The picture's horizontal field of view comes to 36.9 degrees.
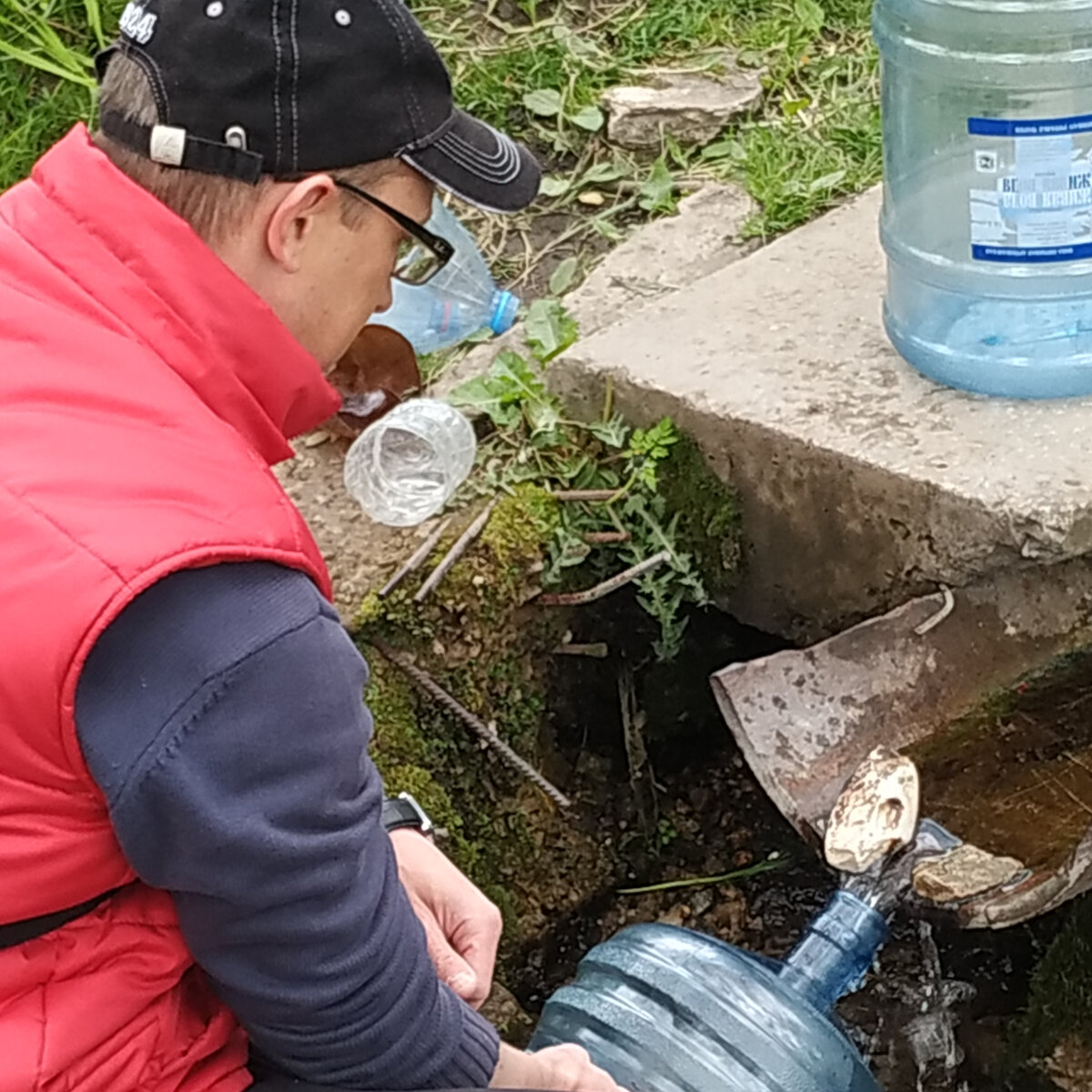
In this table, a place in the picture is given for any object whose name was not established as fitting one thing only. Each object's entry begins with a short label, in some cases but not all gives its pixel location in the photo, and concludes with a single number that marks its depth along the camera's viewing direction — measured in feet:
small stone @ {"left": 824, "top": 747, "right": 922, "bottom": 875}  7.26
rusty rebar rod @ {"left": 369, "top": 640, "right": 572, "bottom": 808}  8.24
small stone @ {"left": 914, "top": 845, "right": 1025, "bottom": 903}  7.36
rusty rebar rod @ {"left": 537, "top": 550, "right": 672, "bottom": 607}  8.64
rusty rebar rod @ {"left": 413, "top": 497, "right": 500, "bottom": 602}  8.24
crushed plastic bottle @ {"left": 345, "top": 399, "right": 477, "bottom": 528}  8.78
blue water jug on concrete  7.72
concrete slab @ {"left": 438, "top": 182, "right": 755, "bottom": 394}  10.23
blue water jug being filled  7.23
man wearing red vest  4.18
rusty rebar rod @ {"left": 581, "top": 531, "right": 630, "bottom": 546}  8.72
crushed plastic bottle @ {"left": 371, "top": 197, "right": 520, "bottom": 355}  9.86
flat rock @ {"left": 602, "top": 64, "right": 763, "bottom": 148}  12.28
